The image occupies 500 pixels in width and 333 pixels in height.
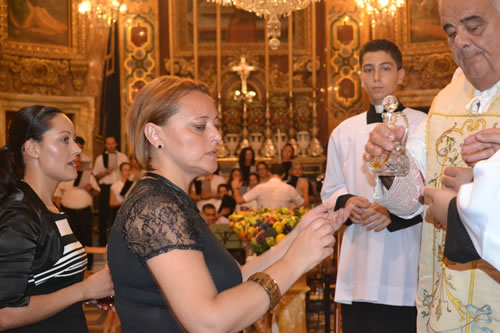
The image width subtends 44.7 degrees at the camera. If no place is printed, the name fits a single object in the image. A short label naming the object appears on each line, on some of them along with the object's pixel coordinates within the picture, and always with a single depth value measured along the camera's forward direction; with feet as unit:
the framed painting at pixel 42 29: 39.24
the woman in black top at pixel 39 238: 7.91
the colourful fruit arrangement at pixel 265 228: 14.19
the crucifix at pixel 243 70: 41.42
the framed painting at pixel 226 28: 43.78
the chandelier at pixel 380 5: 32.55
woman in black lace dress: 5.88
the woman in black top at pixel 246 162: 33.91
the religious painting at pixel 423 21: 40.16
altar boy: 10.68
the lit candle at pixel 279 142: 40.89
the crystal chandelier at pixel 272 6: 25.80
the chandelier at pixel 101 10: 34.12
